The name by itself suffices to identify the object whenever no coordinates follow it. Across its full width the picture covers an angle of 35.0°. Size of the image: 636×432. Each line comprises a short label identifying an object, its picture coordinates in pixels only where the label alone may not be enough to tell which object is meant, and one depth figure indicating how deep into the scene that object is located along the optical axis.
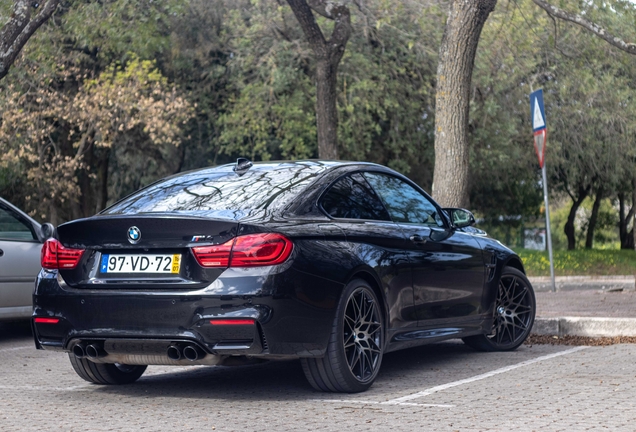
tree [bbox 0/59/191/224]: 23.22
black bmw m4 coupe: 6.00
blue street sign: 14.44
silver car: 9.98
